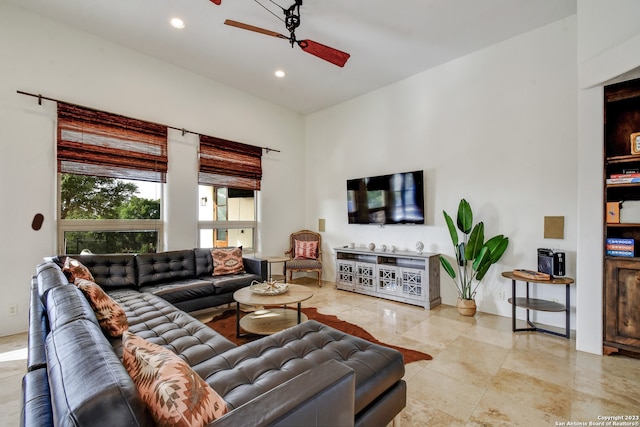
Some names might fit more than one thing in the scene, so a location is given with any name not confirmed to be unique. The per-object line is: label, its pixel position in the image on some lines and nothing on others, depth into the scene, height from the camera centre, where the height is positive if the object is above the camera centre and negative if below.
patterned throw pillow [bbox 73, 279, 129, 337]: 1.85 -0.67
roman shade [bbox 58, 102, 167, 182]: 3.34 +0.87
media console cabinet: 3.94 -0.96
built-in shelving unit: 2.47 -0.49
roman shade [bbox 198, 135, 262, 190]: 4.57 +0.85
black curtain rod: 3.07 +1.31
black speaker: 2.94 -0.53
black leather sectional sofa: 0.73 -0.66
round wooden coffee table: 2.67 -1.14
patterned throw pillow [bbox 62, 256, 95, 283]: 2.36 -0.51
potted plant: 3.41 -0.52
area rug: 2.59 -1.31
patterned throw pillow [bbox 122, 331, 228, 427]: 0.80 -0.54
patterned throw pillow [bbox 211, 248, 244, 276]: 3.93 -0.69
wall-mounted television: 4.34 +0.23
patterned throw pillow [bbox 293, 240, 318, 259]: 5.47 -0.73
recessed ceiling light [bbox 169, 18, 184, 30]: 3.23 +2.22
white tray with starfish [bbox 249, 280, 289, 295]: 2.84 -0.79
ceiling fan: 2.55 +1.58
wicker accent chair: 5.09 -0.86
